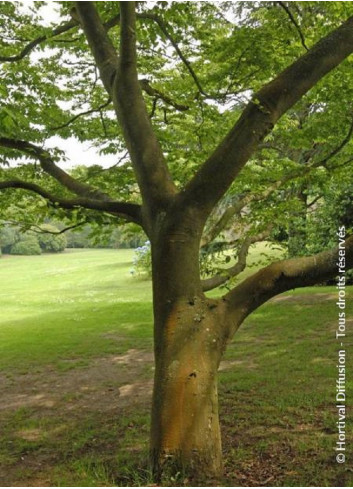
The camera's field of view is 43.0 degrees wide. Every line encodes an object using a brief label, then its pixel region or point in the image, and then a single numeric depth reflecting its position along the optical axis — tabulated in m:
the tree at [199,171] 4.36
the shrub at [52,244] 68.75
